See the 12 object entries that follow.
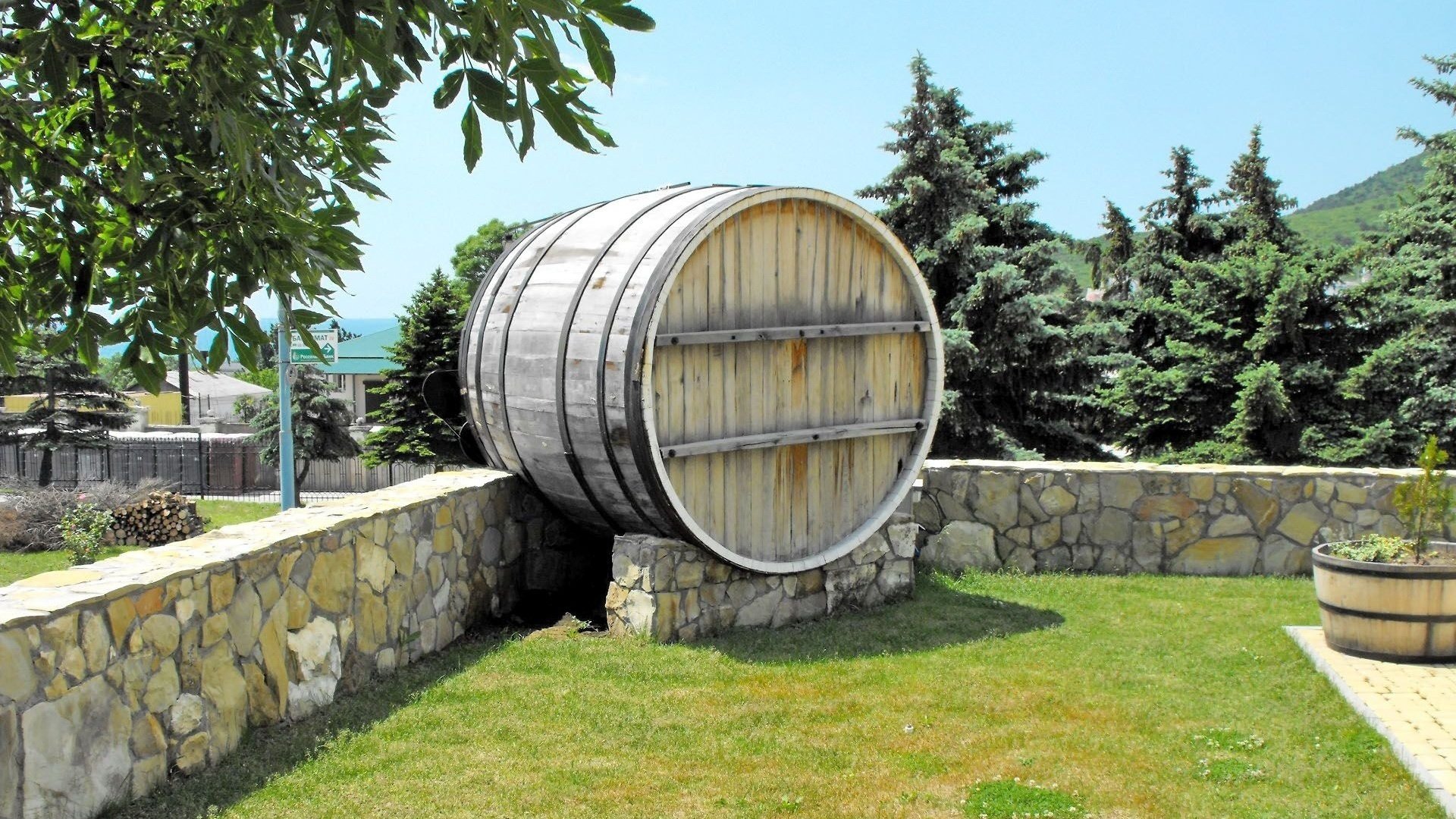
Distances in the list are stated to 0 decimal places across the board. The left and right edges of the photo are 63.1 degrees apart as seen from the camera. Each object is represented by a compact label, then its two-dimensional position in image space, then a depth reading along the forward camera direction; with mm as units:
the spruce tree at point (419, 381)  16156
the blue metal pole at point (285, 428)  11289
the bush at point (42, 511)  13977
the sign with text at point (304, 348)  10555
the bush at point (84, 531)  12344
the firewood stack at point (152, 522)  14520
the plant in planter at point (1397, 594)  6207
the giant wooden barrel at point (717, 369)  6441
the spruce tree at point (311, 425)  21594
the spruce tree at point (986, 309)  14797
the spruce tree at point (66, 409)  21469
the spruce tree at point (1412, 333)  13766
